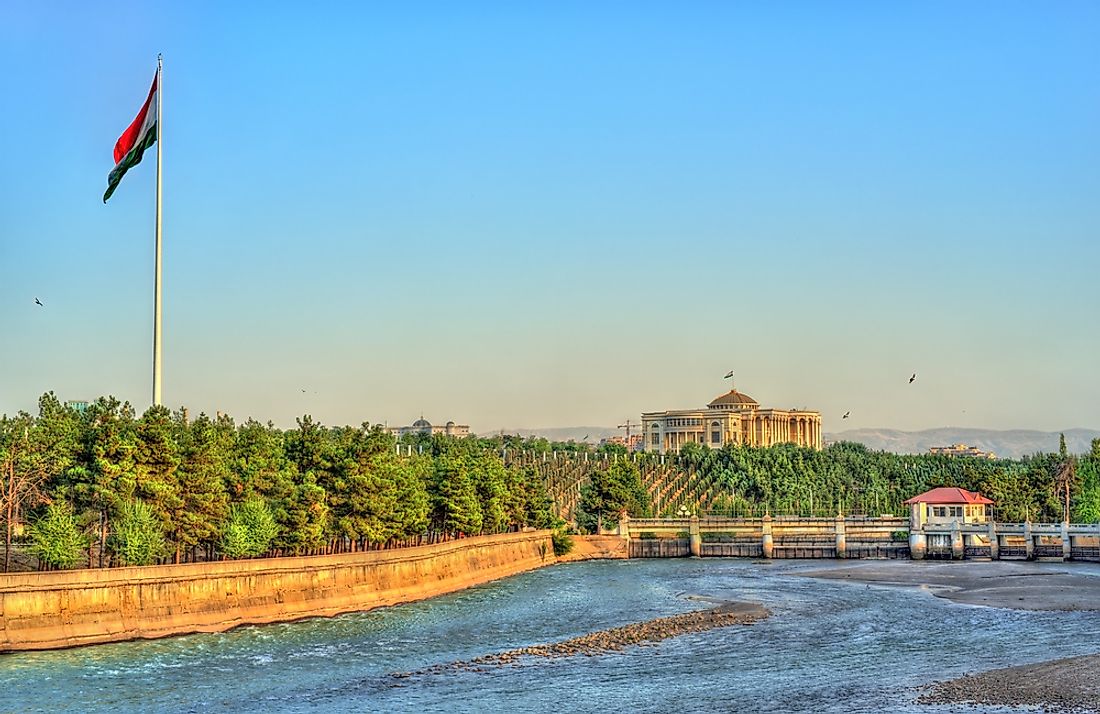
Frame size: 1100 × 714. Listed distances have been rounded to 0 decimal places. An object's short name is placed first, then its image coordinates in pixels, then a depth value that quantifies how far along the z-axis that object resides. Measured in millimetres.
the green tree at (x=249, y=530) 78688
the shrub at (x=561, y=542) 136625
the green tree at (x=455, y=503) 112500
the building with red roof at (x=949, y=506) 151250
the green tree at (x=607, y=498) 153000
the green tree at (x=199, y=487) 77938
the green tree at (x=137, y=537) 72875
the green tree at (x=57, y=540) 68750
